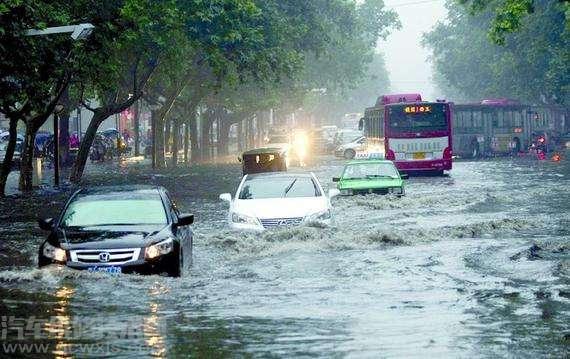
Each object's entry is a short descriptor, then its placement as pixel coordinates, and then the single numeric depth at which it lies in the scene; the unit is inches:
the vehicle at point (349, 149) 2997.3
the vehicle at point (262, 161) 1827.0
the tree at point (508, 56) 2568.9
